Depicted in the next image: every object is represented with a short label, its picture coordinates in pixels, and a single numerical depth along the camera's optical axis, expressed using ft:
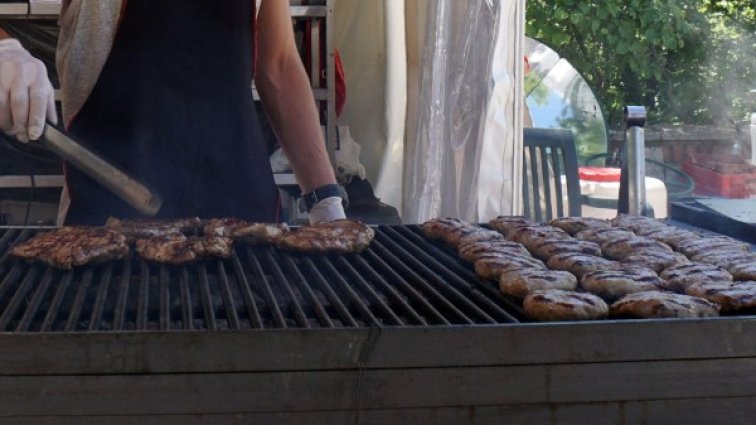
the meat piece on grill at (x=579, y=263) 8.37
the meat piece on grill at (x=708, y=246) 9.13
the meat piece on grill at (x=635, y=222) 10.32
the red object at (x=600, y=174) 20.48
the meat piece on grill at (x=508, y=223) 10.12
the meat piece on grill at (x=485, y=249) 8.72
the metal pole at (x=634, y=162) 12.60
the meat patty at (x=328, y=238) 8.92
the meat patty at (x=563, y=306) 6.89
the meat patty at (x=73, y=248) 8.21
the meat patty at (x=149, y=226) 9.19
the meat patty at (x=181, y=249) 8.38
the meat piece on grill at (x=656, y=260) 8.61
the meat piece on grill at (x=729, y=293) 7.19
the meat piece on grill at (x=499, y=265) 8.14
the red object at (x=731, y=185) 28.37
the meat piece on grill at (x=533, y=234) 9.50
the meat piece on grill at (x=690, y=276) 7.89
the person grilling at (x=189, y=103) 10.93
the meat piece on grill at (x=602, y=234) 9.60
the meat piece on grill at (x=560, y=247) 8.89
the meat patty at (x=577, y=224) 10.31
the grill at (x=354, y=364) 6.03
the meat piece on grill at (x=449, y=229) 9.53
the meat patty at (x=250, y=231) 9.18
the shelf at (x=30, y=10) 15.66
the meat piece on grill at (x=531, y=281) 7.58
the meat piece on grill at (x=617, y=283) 7.67
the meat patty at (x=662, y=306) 6.91
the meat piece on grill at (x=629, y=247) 9.09
